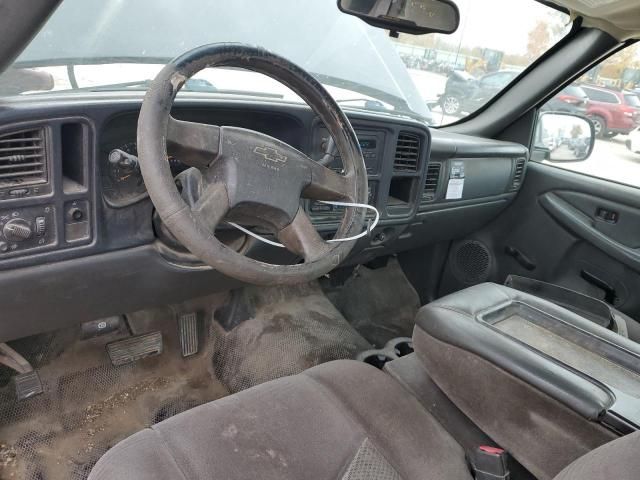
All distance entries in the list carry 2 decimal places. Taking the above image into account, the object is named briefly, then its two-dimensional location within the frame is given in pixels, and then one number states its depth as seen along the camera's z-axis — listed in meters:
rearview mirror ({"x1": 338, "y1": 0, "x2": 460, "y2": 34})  1.66
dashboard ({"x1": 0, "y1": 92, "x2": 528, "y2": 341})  1.24
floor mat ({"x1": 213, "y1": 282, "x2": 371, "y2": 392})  2.17
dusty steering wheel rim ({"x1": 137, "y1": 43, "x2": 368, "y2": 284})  1.04
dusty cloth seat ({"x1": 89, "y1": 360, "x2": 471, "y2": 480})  1.10
